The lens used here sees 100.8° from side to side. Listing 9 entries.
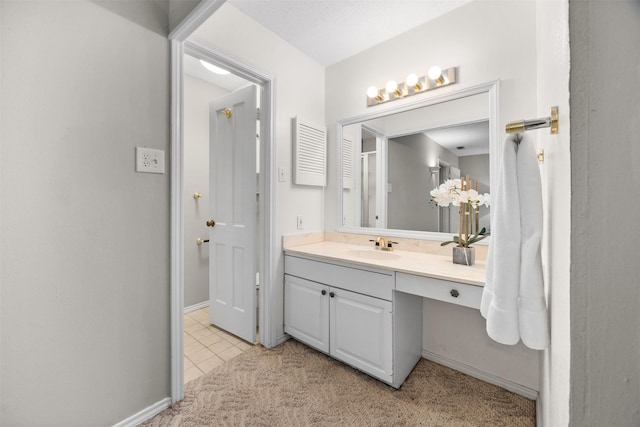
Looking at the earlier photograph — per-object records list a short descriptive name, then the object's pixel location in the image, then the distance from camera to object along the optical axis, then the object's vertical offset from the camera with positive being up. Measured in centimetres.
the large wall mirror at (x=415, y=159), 168 +40
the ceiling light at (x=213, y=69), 247 +137
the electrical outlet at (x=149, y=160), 129 +26
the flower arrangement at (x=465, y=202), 159 +6
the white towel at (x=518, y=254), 64 -10
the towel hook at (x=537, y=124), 52 +20
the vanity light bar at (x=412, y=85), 177 +91
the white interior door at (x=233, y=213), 209 -1
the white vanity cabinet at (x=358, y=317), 153 -67
